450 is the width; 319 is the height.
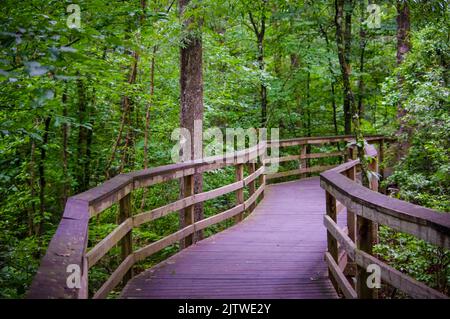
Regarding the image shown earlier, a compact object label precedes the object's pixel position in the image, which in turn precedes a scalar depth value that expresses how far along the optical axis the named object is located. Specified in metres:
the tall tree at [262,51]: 14.98
